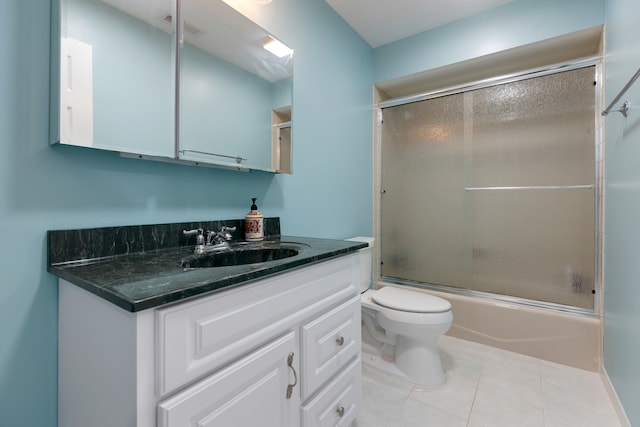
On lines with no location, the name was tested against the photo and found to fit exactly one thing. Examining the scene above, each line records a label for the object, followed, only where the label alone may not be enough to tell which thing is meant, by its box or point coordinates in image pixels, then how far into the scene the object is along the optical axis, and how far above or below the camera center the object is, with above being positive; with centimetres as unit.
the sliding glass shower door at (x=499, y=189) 191 +19
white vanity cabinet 58 -36
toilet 159 -67
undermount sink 106 -17
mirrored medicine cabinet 86 +49
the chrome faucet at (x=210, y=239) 111 -11
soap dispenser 137 -6
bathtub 176 -77
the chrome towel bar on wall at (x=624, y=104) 109 +51
